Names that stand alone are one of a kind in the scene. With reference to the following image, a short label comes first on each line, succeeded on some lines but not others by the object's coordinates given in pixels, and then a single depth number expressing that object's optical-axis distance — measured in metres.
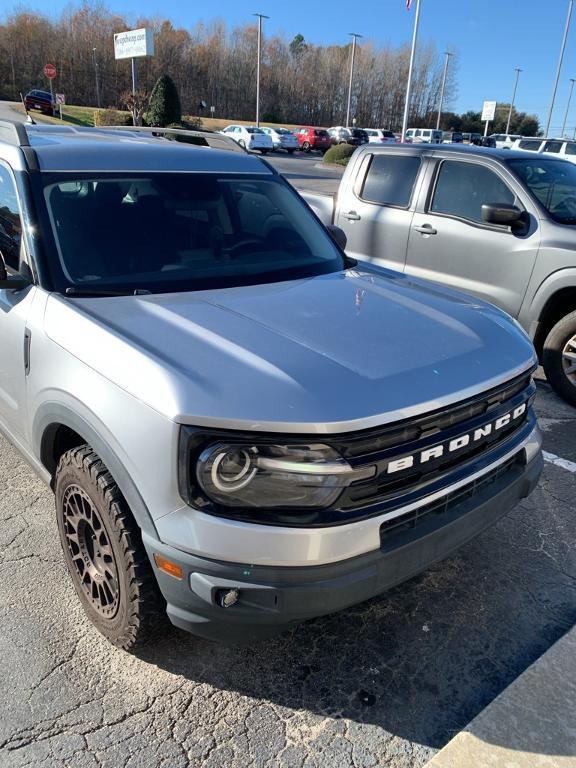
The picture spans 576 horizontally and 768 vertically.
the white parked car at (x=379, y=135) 48.84
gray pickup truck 5.11
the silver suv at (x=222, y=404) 1.89
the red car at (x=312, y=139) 46.06
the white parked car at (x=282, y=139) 43.03
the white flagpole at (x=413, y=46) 30.87
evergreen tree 34.09
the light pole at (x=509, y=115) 78.60
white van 50.50
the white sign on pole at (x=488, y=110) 45.91
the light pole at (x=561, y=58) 48.17
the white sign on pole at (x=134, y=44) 38.46
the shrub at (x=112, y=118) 39.67
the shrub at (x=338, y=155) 34.34
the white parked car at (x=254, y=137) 40.50
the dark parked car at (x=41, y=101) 42.09
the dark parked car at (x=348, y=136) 47.49
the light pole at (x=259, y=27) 56.05
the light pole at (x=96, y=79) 72.62
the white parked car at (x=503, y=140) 36.97
